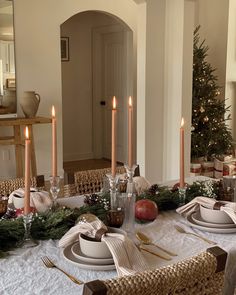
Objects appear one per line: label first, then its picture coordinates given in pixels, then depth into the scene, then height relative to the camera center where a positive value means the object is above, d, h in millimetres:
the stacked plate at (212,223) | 1715 -525
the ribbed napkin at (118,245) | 1310 -488
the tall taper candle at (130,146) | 1910 -229
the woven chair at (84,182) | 2359 -488
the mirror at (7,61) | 5227 +403
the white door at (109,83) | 6977 +184
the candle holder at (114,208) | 1669 -448
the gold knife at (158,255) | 1477 -553
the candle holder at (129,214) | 1632 -452
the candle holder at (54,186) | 1788 -383
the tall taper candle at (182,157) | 1925 -278
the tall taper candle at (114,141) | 1672 -181
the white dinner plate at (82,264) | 1355 -539
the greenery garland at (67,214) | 1552 -481
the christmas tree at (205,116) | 5363 -266
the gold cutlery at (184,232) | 1634 -548
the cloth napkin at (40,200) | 1813 -449
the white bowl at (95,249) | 1400 -503
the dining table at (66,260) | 1252 -553
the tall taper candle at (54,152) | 1794 -242
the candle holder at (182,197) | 1978 -472
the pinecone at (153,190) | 2055 -457
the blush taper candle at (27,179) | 1497 -295
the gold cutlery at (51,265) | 1285 -551
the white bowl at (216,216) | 1762 -497
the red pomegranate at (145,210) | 1819 -487
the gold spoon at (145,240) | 1544 -543
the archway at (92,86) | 7086 +141
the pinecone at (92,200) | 1891 -462
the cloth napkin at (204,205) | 1717 -463
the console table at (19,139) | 5035 -535
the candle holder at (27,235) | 1507 -511
